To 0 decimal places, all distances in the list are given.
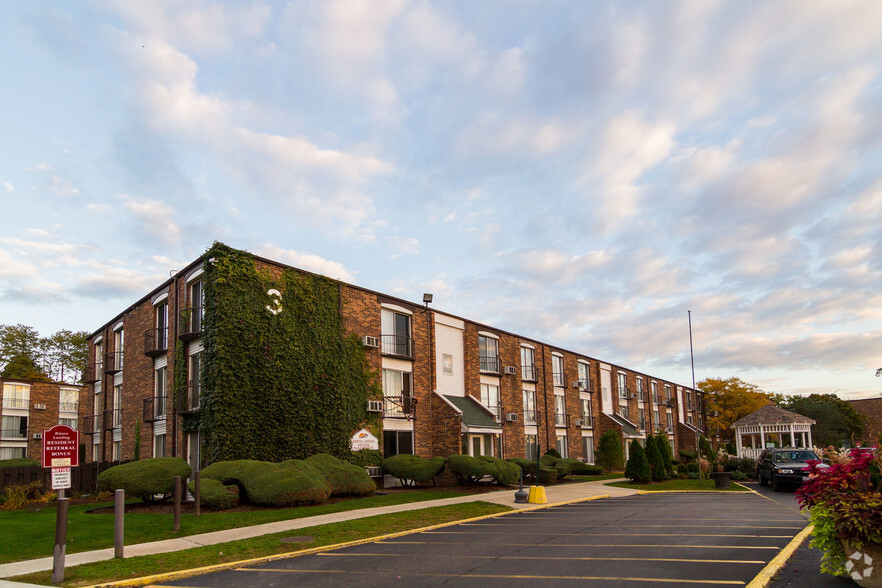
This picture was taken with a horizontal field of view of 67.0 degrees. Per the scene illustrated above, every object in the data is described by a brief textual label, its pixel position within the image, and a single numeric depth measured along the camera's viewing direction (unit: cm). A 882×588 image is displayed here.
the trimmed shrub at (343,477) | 2122
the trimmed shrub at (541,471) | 2894
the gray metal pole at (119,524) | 1156
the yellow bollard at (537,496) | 2061
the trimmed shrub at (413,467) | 2512
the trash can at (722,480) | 2723
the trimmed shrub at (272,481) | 1869
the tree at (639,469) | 3072
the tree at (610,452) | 4200
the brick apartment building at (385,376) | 2481
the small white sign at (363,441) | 2255
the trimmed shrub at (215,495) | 1783
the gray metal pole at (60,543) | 978
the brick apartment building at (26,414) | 4588
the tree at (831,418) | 7038
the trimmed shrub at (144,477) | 1841
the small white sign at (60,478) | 1053
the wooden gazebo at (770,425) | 4456
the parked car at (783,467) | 2540
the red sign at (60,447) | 1052
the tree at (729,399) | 7119
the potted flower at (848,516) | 755
